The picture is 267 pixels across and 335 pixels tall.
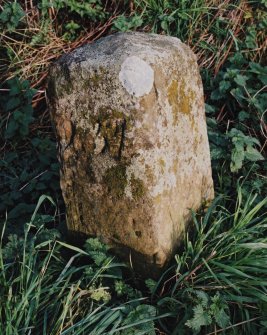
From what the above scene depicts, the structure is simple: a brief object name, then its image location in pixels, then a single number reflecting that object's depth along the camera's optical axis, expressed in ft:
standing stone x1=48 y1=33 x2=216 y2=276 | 6.28
